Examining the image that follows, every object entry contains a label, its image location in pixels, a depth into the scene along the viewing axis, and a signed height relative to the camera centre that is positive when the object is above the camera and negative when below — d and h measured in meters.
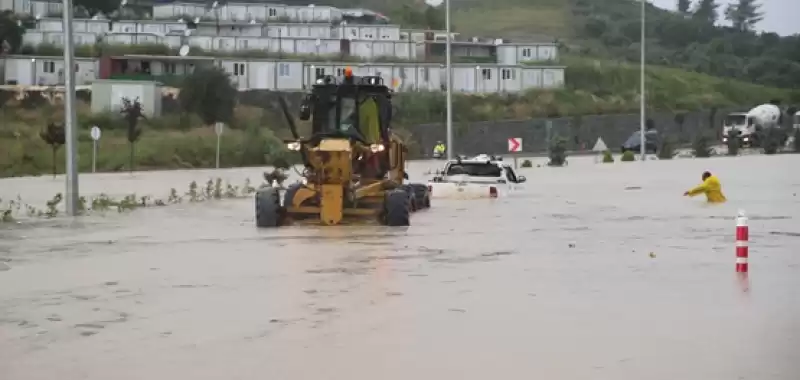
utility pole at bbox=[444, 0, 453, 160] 49.59 +1.53
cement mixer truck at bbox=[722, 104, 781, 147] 80.62 +1.50
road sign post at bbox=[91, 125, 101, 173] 57.97 +0.70
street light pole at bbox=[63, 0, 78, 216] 29.75 +0.86
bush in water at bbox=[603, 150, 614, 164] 68.94 -0.48
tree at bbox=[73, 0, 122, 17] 125.25 +13.37
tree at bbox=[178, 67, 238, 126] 85.25 +3.41
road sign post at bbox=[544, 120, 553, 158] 84.54 +1.37
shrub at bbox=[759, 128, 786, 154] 77.12 +0.46
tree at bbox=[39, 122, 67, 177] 56.13 +0.61
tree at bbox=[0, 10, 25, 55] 98.00 +8.41
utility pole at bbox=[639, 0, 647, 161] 69.71 +1.26
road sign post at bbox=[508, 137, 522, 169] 56.34 +0.17
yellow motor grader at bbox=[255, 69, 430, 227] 24.75 -0.24
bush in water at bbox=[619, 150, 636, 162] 71.50 -0.44
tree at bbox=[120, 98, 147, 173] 61.69 +1.81
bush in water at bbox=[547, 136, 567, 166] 67.07 -0.25
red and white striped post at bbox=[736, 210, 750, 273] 16.71 -1.20
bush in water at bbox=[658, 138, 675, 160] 75.56 -0.14
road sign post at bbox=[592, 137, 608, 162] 68.88 +0.09
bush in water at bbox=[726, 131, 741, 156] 76.75 +0.18
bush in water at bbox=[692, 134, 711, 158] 75.19 +0.02
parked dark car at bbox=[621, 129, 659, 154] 82.44 +0.40
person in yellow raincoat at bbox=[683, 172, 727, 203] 35.46 -1.06
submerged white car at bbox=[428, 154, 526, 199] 35.19 -0.78
